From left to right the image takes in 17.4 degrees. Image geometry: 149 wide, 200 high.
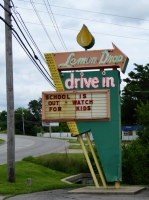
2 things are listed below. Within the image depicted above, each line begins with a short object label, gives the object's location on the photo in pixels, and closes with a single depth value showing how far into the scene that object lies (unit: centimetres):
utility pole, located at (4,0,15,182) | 1989
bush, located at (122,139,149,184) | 2538
